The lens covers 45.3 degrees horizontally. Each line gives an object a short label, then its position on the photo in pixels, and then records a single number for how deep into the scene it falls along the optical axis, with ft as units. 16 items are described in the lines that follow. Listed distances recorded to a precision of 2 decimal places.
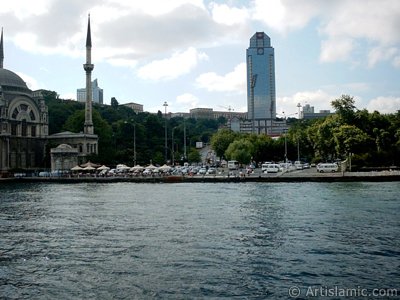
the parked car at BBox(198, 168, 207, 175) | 246.19
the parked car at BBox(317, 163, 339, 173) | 242.78
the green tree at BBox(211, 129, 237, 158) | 379.14
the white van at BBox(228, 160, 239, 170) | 309.22
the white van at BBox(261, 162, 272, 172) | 248.24
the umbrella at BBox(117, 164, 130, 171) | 265.75
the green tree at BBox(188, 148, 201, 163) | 401.02
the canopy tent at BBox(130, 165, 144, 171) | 263.33
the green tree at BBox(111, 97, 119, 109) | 580.50
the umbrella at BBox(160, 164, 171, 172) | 247.33
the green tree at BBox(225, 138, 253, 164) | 323.16
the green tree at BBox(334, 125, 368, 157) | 234.79
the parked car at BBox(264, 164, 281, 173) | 241.55
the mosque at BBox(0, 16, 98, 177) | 292.61
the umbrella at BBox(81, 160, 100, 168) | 270.07
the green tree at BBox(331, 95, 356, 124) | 260.93
